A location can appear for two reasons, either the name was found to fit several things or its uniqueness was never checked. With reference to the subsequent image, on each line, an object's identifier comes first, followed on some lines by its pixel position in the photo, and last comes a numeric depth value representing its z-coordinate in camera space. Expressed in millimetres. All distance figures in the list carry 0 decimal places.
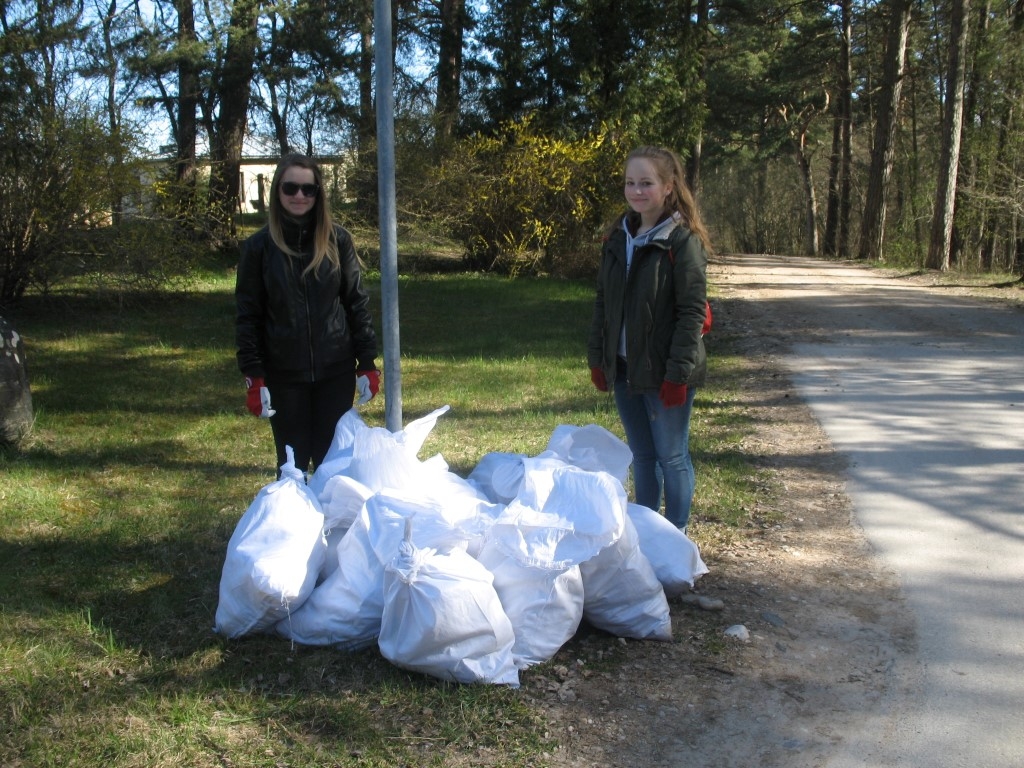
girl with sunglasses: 3941
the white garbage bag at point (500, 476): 3738
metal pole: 4172
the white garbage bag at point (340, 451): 3764
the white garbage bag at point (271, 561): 3229
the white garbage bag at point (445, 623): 2998
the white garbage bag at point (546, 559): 3188
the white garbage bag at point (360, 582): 3277
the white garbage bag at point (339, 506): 3494
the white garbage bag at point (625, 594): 3365
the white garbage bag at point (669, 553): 3682
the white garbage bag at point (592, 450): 3865
